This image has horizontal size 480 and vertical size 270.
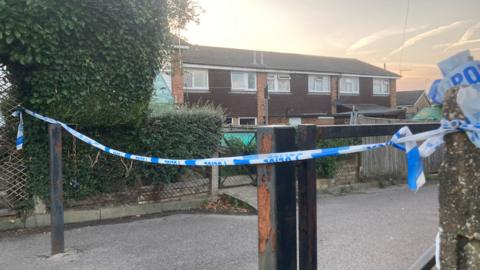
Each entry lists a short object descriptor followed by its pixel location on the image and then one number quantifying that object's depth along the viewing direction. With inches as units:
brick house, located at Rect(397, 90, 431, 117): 1440.7
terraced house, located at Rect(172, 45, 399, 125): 940.6
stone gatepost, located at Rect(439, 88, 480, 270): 63.0
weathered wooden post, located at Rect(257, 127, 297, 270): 76.9
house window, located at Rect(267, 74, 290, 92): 1057.5
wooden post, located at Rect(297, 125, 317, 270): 81.4
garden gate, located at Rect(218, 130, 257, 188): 360.5
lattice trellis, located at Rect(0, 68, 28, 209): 239.9
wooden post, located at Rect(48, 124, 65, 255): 195.6
